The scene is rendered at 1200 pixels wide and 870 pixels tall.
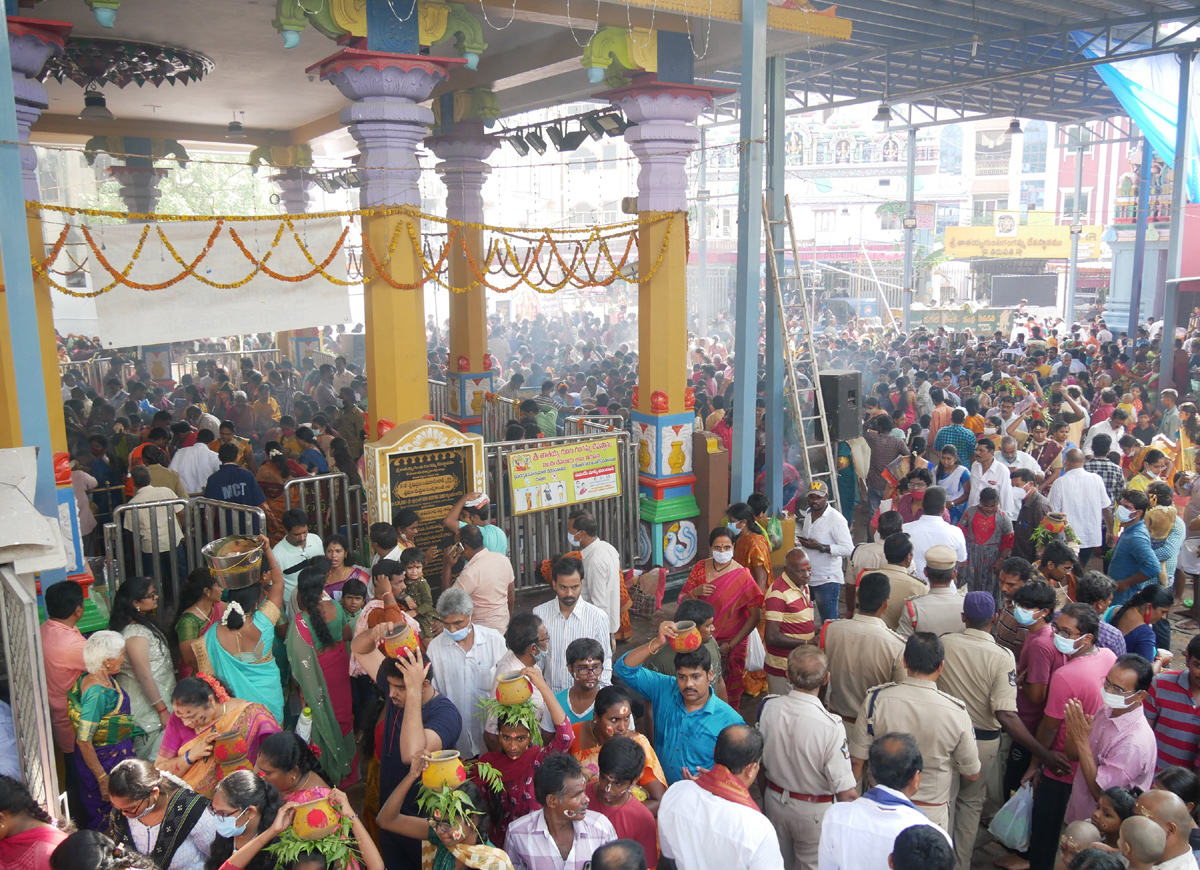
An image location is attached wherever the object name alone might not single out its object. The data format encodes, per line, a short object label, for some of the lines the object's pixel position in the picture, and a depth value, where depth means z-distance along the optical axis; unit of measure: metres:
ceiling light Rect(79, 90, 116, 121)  10.34
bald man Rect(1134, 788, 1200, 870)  2.92
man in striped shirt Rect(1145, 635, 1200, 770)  3.90
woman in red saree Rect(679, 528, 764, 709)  5.38
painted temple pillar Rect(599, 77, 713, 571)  8.30
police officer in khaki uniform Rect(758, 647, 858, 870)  3.70
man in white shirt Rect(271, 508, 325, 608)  5.91
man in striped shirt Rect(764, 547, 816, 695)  4.95
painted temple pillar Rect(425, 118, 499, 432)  10.66
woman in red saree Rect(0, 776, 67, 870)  3.13
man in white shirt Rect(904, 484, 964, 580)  5.98
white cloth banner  7.40
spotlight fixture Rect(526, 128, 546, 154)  11.38
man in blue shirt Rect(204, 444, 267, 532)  7.41
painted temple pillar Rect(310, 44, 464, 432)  7.10
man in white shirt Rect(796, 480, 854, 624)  6.48
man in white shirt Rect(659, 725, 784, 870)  3.00
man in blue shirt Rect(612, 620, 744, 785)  3.84
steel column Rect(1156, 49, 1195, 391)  14.48
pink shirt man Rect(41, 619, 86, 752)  4.38
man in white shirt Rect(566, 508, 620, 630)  5.69
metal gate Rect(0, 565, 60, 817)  3.66
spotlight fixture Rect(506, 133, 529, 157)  11.62
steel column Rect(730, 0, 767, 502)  7.62
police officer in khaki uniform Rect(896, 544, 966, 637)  4.91
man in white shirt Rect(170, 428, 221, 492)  8.51
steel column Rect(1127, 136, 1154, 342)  20.62
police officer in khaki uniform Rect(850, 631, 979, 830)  3.81
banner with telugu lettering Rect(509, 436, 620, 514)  7.85
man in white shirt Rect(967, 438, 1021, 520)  7.39
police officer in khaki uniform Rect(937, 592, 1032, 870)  4.24
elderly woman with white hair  4.09
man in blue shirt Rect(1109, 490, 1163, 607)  5.98
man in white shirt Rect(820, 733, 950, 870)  3.02
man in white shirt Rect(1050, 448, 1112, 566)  7.25
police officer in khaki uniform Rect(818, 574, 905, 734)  4.51
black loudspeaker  9.39
